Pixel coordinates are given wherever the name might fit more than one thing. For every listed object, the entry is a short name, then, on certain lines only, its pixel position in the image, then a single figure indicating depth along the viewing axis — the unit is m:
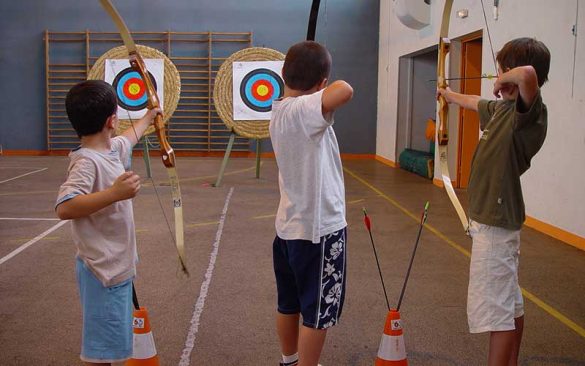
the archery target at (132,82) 7.25
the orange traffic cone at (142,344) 1.89
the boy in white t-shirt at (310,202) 1.65
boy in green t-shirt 1.70
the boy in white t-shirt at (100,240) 1.50
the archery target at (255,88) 7.43
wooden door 6.65
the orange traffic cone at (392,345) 1.90
